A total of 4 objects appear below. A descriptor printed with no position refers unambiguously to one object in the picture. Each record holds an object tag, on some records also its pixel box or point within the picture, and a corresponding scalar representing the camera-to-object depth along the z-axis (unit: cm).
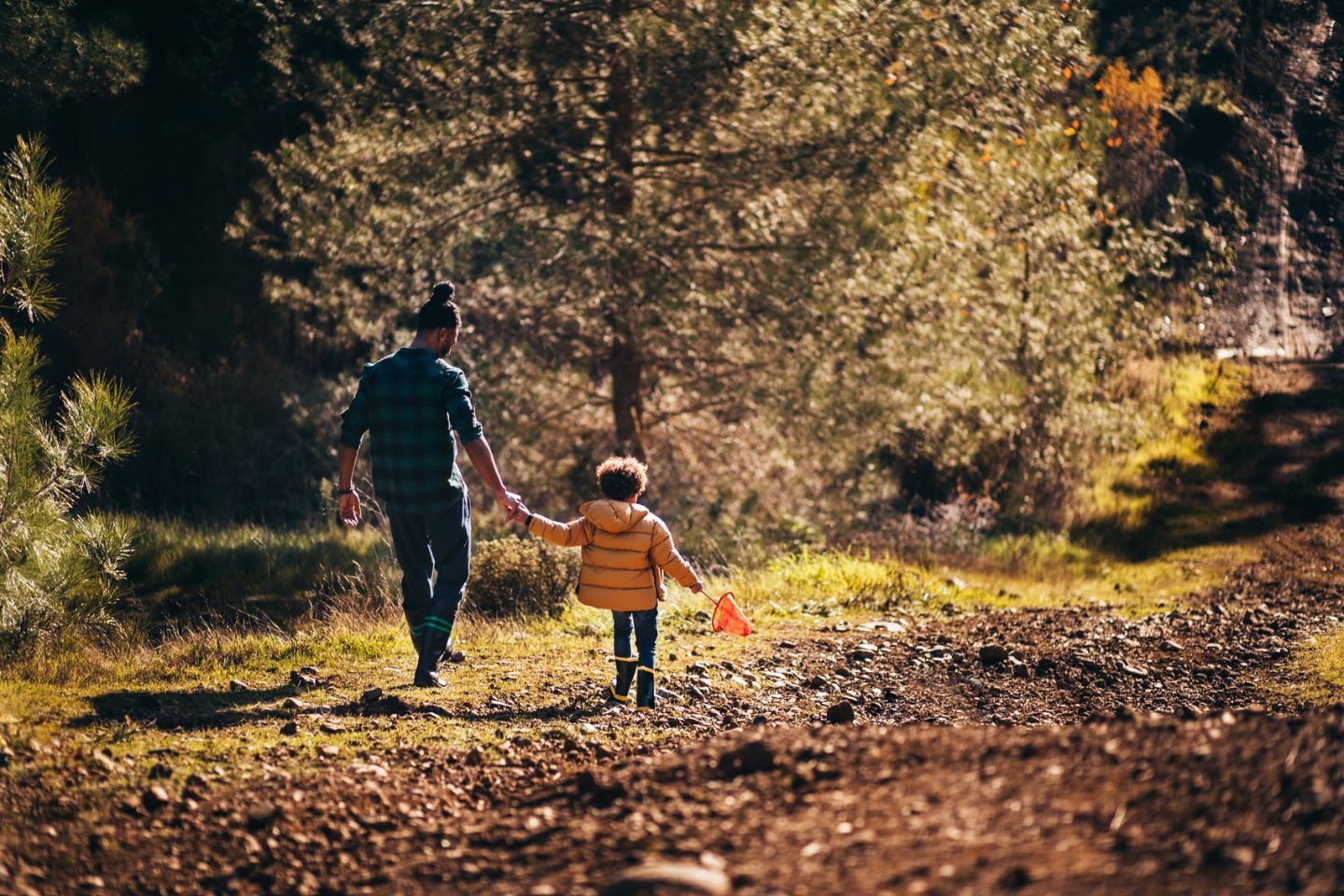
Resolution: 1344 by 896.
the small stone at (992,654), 1803
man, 1430
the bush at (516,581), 2117
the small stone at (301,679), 1523
